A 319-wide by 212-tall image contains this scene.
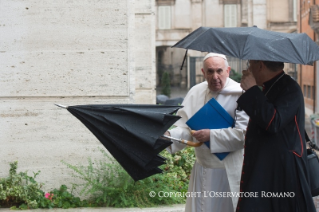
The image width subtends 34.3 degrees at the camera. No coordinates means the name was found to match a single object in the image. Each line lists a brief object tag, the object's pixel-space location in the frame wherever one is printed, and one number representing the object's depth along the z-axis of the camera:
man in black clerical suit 3.39
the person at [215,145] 4.18
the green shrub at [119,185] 5.77
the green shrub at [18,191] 5.74
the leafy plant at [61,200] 5.84
